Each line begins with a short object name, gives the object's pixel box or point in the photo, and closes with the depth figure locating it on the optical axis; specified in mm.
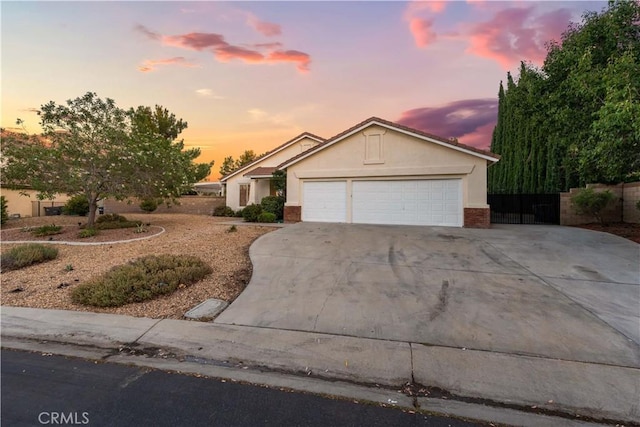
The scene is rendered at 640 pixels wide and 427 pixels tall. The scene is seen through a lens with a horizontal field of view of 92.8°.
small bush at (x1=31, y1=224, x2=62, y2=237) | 11955
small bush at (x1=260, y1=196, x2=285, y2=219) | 17328
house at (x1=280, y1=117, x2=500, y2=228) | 13430
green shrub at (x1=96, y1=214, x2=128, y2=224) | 14445
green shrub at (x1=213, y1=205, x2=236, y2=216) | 21656
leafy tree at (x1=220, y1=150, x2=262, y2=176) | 50331
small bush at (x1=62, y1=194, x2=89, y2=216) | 18438
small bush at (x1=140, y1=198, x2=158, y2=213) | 22000
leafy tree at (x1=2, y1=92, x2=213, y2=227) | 11500
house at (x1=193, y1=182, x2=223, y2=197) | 31722
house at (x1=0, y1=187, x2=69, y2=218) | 19328
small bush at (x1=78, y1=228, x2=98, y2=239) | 11422
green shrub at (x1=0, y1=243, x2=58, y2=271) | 7883
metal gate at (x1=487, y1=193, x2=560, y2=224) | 15812
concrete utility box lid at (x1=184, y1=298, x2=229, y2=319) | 5211
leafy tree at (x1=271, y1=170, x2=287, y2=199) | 17716
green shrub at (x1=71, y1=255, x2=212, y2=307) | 5727
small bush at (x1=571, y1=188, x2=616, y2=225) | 13898
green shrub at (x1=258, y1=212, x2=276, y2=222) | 16250
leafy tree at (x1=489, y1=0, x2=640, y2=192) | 8010
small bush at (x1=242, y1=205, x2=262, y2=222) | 17156
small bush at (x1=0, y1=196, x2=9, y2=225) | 15852
